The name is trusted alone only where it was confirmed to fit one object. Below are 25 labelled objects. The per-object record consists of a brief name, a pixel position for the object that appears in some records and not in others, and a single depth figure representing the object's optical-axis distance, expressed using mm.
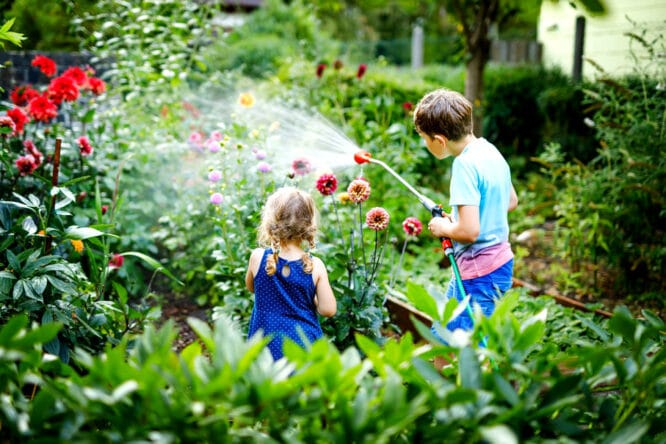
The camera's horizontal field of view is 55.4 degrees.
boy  2262
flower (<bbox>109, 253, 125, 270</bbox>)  3230
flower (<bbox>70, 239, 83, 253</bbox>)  2657
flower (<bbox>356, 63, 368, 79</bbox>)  5373
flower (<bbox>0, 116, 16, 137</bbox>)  2807
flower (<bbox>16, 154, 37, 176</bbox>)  2848
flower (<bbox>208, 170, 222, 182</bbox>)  2969
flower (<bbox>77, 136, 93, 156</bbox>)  3300
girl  2301
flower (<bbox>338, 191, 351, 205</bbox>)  2791
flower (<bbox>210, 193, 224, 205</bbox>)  2805
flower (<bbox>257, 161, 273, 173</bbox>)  2943
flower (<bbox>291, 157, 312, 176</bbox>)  2916
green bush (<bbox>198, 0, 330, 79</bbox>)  9117
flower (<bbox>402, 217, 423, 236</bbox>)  2598
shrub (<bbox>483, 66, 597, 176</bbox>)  6742
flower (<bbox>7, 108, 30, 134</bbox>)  3086
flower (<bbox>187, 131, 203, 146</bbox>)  3973
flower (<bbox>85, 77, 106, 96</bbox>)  3857
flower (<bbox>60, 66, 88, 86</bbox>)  3873
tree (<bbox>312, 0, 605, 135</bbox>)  5280
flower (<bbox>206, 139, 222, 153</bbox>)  3182
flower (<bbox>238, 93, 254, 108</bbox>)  4062
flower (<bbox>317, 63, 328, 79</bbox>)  5312
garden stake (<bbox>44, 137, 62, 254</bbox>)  2389
